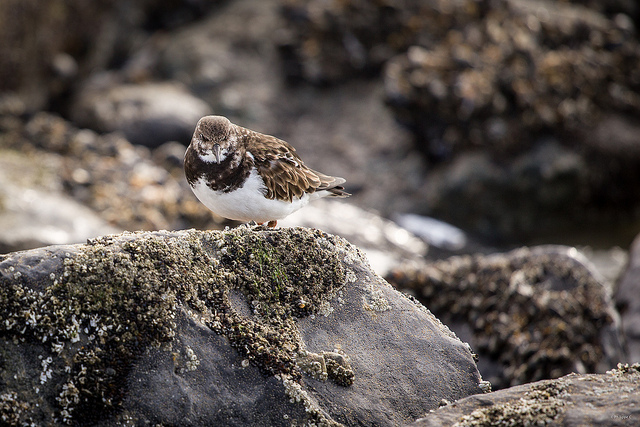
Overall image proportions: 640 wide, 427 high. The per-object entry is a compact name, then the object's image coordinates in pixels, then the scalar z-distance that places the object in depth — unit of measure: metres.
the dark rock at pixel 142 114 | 22.39
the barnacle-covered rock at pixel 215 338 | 5.76
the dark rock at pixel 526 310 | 11.67
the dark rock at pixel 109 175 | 18.30
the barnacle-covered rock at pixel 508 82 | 21.50
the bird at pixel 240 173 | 8.91
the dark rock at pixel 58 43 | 22.55
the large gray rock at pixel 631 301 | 12.32
